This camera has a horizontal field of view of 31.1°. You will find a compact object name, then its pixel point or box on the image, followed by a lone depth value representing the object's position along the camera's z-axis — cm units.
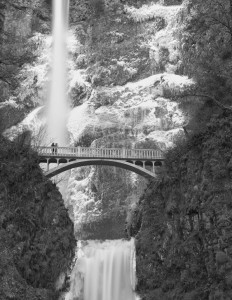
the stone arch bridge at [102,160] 2572
